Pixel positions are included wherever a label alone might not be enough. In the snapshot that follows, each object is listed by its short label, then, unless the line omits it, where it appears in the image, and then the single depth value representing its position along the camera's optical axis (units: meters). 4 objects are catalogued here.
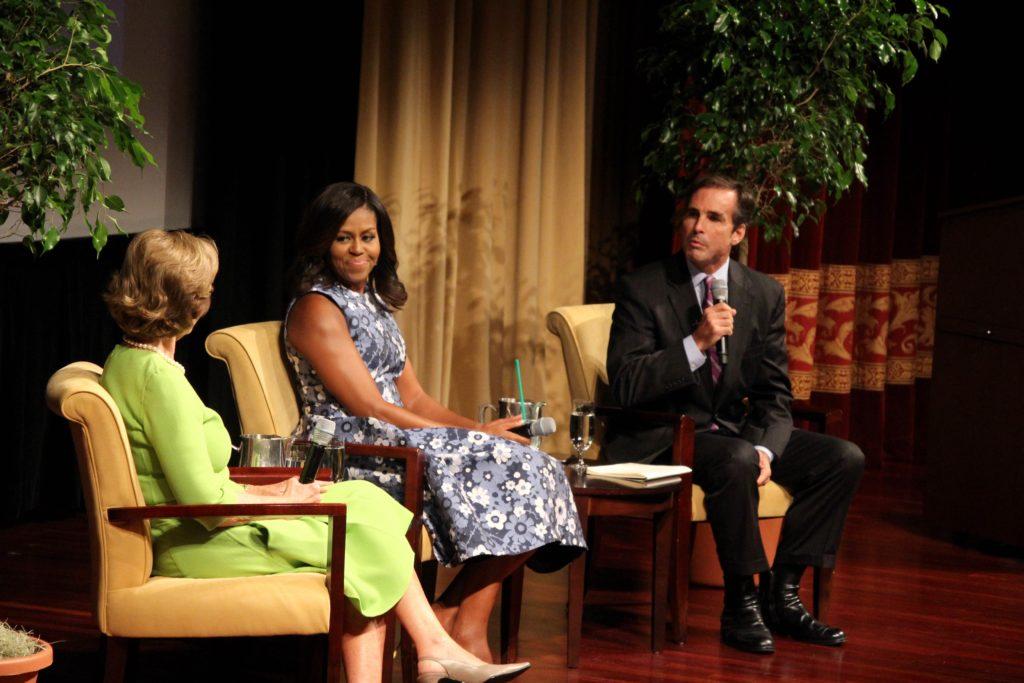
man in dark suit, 7.64
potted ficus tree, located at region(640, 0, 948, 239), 9.21
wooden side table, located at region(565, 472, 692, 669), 7.13
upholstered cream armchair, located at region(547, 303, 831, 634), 8.62
